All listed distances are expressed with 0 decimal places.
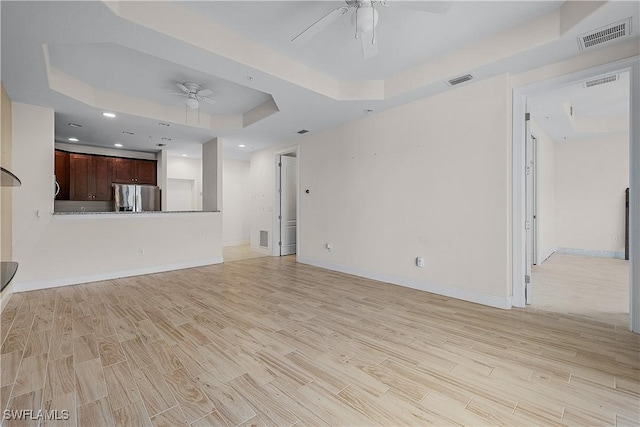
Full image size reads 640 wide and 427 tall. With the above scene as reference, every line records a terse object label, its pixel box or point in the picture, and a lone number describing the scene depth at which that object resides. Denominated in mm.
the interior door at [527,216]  3293
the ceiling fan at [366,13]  2049
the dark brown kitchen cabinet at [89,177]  6234
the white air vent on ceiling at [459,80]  3236
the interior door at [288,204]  6793
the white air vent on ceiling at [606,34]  2368
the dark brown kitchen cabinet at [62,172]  5984
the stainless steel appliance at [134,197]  6547
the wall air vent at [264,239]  7105
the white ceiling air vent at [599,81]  3416
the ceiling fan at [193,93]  3924
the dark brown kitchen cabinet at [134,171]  6838
